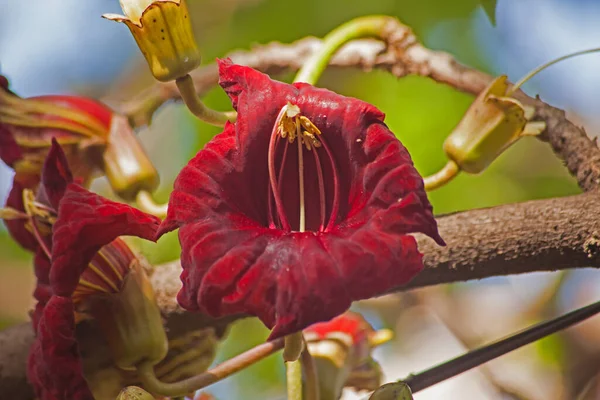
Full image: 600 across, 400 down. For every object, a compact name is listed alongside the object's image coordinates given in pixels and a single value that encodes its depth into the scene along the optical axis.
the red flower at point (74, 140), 2.37
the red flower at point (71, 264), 2.23
